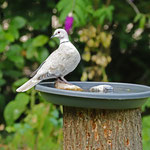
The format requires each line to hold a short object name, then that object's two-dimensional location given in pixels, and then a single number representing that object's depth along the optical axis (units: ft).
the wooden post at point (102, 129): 13.05
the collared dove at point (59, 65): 13.19
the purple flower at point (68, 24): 19.24
